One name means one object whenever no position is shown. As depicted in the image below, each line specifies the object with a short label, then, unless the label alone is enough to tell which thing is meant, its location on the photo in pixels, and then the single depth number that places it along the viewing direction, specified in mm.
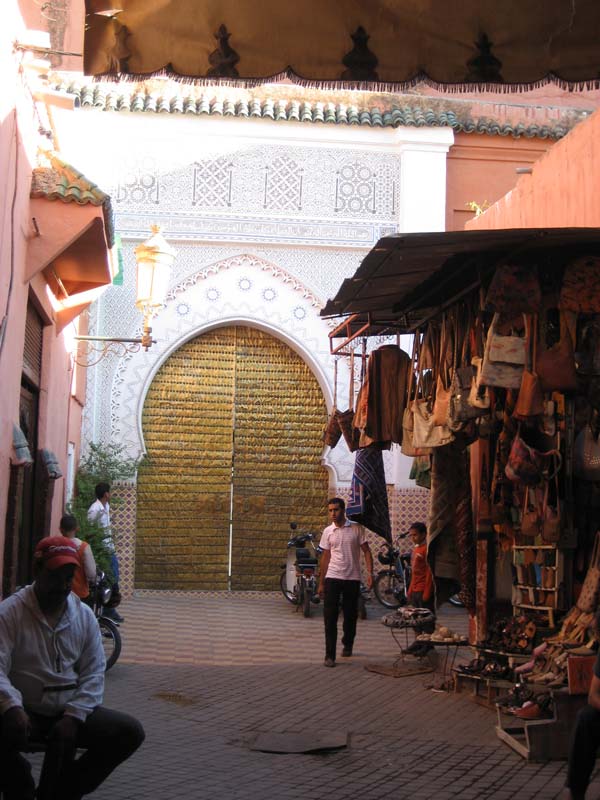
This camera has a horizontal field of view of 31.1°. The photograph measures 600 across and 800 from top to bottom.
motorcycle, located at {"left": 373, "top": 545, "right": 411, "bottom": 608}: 14547
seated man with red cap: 3949
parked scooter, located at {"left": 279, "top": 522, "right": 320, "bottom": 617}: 13898
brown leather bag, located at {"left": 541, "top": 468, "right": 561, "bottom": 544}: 7066
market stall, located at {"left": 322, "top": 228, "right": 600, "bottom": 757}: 6320
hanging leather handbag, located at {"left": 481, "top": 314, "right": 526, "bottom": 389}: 6340
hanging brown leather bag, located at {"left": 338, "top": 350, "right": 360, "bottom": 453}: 9427
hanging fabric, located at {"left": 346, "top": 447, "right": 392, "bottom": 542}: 9750
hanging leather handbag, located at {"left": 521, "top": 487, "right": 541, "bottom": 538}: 7293
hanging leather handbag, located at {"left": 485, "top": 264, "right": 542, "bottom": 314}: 6387
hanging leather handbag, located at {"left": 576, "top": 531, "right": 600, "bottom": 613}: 6844
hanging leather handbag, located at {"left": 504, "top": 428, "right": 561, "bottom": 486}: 6785
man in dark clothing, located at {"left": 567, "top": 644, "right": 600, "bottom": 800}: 4695
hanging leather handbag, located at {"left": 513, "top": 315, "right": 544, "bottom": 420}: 6168
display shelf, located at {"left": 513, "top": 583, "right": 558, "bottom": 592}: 7711
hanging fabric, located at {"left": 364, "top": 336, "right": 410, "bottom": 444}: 8383
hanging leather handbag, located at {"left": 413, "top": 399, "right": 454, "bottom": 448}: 7461
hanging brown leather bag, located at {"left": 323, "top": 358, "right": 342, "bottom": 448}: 10242
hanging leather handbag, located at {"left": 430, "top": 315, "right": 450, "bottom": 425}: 7461
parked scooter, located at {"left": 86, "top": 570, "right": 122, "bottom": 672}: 9242
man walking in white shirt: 10180
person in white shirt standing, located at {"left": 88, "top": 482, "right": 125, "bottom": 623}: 11203
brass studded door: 15773
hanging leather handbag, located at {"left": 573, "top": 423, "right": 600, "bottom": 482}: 6621
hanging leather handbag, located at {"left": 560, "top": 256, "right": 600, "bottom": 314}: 6324
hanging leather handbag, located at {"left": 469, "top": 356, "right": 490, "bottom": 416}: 6574
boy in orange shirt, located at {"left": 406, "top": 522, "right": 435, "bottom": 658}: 9773
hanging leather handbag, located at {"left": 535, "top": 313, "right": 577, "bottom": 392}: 6141
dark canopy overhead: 3434
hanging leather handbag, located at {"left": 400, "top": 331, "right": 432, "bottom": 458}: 8133
